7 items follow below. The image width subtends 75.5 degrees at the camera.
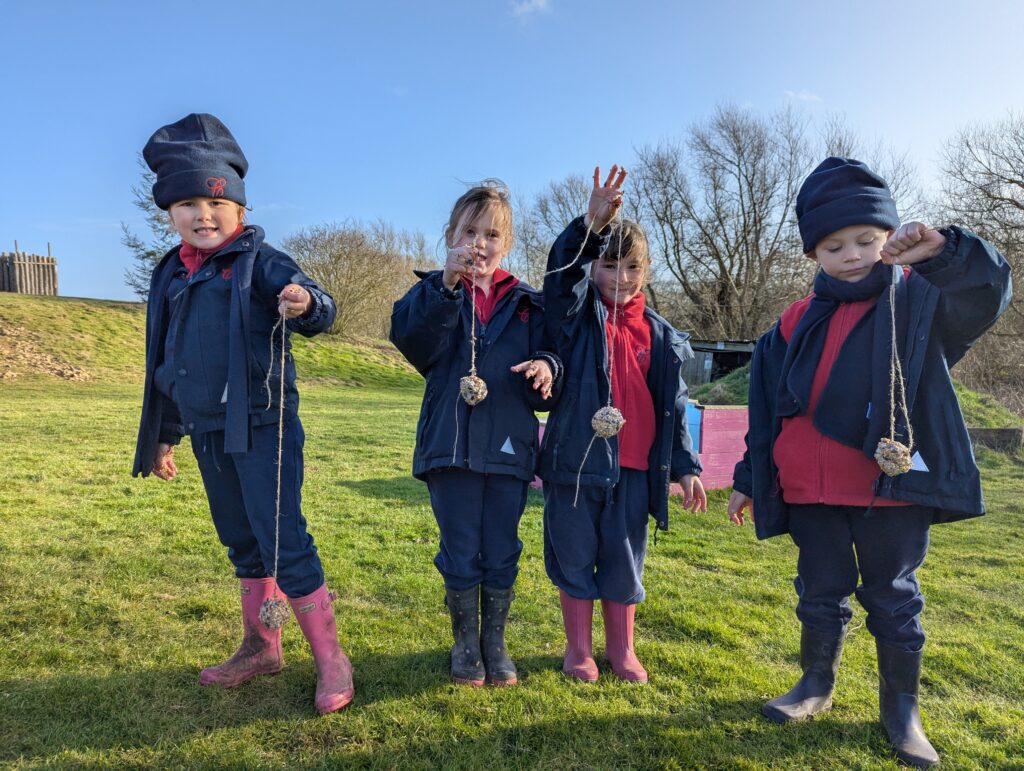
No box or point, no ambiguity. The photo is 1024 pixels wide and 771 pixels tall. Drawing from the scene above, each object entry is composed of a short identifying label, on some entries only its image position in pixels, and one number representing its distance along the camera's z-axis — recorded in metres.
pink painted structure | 6.00
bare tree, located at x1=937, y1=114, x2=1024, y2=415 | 17.17
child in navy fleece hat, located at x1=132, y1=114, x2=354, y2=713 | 2.26
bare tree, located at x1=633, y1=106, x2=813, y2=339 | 25.19
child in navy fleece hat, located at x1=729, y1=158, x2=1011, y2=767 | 1.99
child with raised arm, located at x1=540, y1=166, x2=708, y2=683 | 2.52
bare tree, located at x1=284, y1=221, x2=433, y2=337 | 25.64
